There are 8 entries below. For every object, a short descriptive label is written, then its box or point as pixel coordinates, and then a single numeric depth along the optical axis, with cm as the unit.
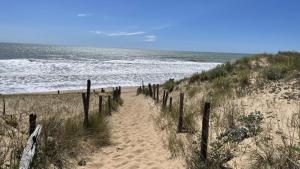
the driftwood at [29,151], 345
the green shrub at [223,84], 1018
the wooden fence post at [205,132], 436
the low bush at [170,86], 1733
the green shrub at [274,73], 933
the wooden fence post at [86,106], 623
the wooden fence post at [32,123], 436
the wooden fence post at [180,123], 649
